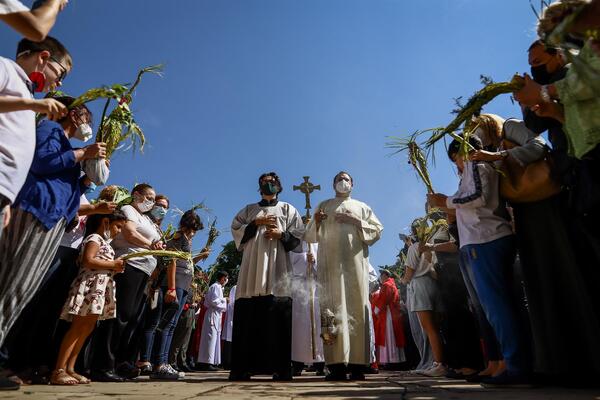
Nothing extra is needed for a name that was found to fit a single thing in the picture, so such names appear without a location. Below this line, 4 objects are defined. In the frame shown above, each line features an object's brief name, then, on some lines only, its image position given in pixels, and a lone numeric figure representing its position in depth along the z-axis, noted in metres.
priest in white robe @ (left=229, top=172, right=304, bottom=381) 4.71
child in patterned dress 3.38
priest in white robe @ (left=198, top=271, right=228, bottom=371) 10.58
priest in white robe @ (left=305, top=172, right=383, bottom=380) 4.33
